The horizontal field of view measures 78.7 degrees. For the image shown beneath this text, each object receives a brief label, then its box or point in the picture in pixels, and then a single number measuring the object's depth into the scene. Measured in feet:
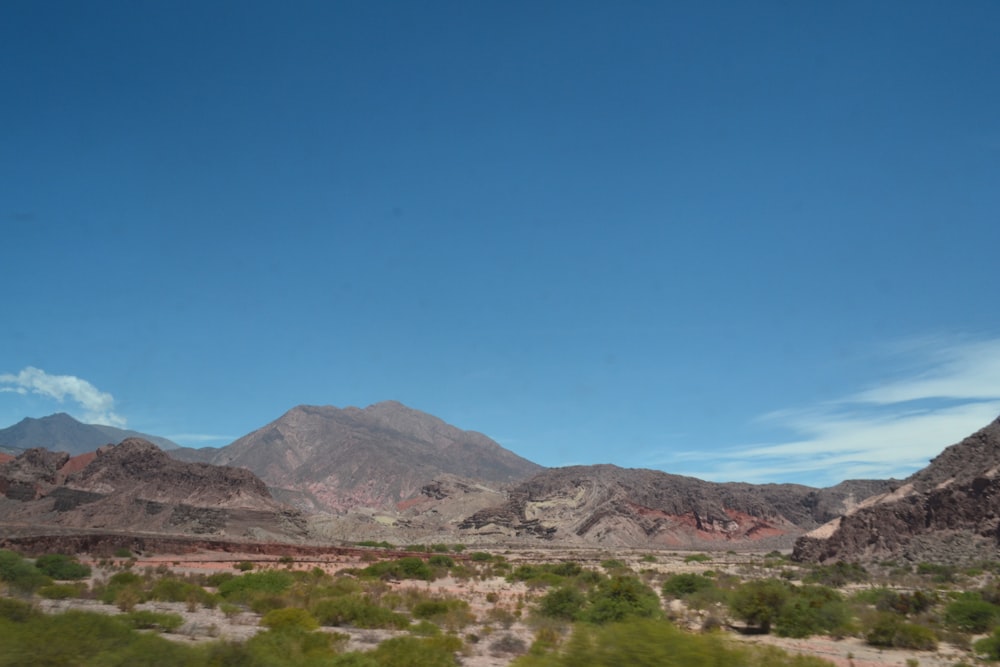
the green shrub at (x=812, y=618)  67.36
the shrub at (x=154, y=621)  54.13
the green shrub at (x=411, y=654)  41.24
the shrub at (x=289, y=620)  55.98
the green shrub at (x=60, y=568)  99.30
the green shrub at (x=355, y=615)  65.00
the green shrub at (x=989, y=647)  54.80
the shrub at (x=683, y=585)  98.68
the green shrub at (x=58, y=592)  71.82
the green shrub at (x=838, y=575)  124.26
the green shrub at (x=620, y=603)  67.46
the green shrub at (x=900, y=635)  61.67
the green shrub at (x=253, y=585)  83.66
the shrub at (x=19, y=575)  75.10
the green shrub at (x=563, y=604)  73.74
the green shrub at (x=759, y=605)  69.31
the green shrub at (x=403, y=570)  130.62
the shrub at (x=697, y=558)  222.03
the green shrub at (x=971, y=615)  67.26
